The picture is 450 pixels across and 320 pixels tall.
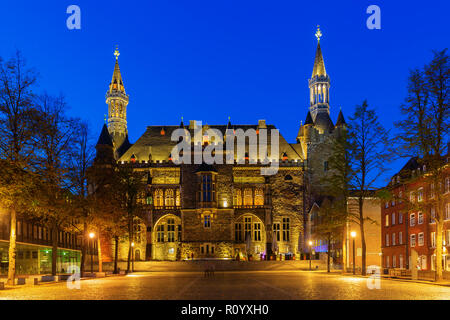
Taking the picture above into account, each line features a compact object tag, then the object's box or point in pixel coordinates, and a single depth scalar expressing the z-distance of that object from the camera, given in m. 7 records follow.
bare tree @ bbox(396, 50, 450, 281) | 32.03
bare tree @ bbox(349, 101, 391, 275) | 42.50
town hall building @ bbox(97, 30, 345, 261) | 76.88
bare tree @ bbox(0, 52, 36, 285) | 28.27
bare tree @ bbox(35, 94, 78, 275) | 30.23
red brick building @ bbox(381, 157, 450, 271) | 46.25
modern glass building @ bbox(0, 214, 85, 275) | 52.84
